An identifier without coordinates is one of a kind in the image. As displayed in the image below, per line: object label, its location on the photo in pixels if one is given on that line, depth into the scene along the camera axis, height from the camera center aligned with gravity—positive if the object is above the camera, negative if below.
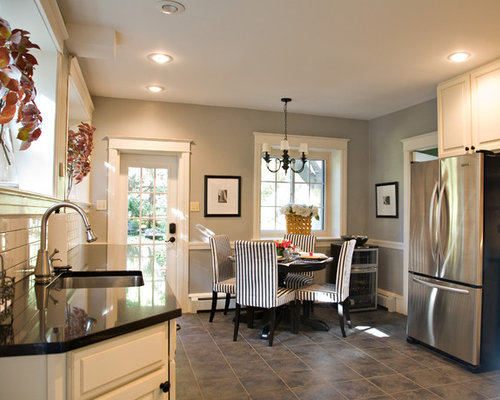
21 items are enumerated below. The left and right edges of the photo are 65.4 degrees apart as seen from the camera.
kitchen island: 0.97 -0.37
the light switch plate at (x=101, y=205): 4.22 +0.04
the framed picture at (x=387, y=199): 4.71 +0.16
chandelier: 4.02 +0.64
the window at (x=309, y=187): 4.80 +0.32
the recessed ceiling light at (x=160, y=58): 3.11 +1.23
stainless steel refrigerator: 2.87 -0.35
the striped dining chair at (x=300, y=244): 4.36 -0.39
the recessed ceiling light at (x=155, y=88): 3.89 +1.23
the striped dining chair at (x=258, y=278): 3.37 -0.59
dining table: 3.57 -0.50
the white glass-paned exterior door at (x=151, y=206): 4.45 +0.04
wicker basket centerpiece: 4.52 -0.07
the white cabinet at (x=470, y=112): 3.08 +0.85
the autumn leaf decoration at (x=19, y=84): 1.11 +0.39
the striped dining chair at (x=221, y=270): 3.98 -0.64
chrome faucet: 1.68 -0.24
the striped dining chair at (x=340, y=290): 3.70 -0.76
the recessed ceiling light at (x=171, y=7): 2.30 +1.22
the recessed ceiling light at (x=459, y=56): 2.99 +1.23
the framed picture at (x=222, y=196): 4.58 +0.17
